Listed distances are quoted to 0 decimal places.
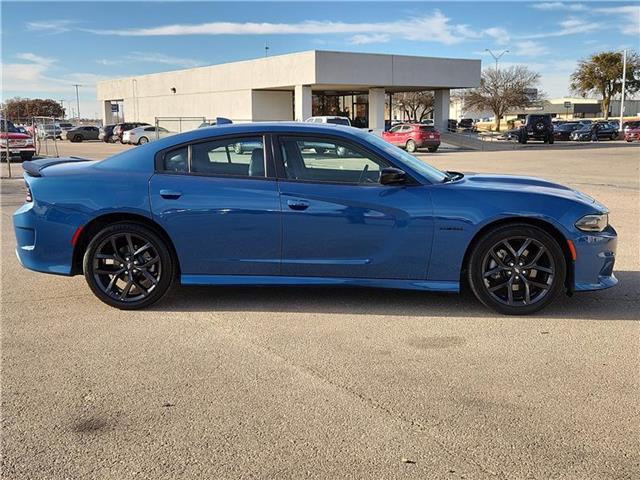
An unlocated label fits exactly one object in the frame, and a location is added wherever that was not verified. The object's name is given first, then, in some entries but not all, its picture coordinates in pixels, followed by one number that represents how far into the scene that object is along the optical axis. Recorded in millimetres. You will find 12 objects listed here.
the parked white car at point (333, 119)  30916
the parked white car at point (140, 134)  42031
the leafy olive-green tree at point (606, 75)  67812
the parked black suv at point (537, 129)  42875
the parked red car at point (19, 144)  24797
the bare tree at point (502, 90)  67562
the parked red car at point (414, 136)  33688
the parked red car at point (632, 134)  45406
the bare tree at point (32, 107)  110188
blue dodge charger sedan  4879
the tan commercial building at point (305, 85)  40594
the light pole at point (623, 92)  54950
